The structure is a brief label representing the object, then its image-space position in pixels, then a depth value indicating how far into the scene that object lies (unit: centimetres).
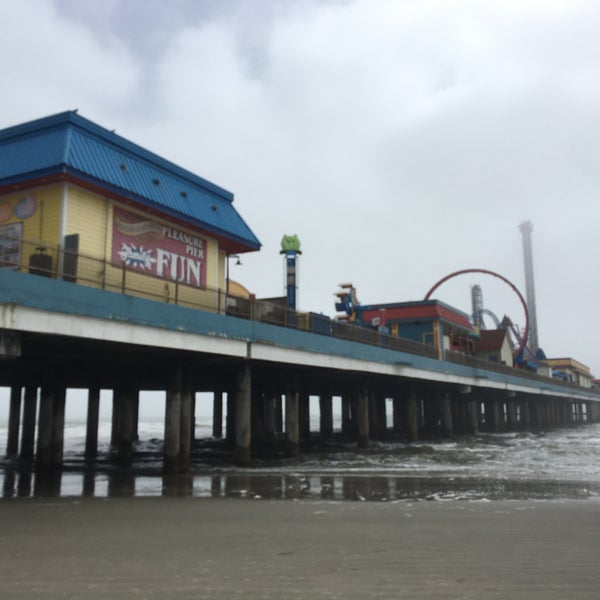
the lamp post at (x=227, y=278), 2128
